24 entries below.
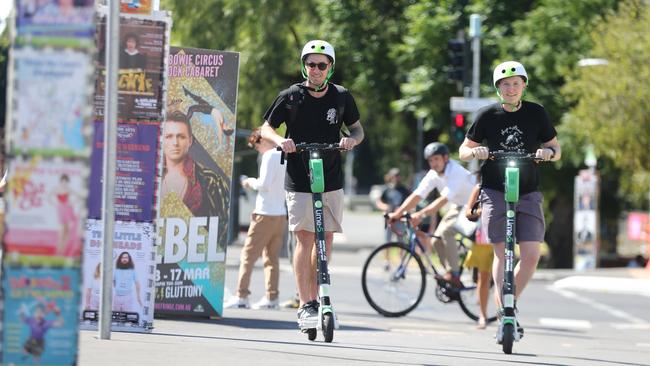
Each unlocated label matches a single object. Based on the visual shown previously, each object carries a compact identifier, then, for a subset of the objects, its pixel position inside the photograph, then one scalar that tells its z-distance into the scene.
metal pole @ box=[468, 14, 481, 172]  56.50
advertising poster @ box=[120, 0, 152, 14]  18.39
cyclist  28.02
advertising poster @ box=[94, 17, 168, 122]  18.16
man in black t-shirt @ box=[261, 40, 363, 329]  19.00
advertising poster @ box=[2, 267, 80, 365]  10.98
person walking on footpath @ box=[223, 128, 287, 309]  27.41
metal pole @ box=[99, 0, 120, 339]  15.17
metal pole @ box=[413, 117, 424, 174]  101.94
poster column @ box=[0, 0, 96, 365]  11.02
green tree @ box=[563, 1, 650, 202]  57.00
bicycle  28.34
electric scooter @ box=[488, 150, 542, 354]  18.81
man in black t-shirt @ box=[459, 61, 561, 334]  19.67
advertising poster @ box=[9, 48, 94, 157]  11.03
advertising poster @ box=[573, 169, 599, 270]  58.06
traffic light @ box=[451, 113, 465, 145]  53.72
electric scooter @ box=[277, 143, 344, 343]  18.53
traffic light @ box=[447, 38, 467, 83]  54.06
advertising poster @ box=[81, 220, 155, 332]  18.70
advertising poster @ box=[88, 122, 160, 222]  18.91
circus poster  22.47
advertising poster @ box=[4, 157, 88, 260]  11.09
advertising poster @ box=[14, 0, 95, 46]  11.06
